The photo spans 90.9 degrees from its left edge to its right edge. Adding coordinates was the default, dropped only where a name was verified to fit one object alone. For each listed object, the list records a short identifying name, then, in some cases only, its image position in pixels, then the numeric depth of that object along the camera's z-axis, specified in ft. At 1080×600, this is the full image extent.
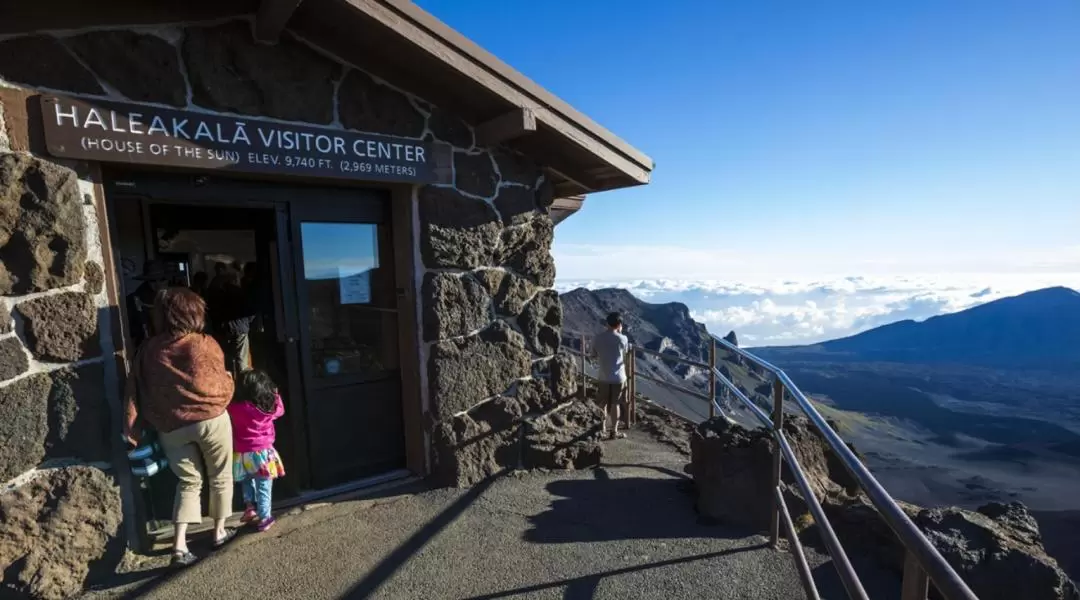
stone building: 8.78
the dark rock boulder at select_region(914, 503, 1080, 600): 9.70
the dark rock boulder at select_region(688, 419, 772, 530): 11.86
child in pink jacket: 10.91
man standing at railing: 19.62
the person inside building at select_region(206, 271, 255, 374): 13.30
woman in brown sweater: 9.46
